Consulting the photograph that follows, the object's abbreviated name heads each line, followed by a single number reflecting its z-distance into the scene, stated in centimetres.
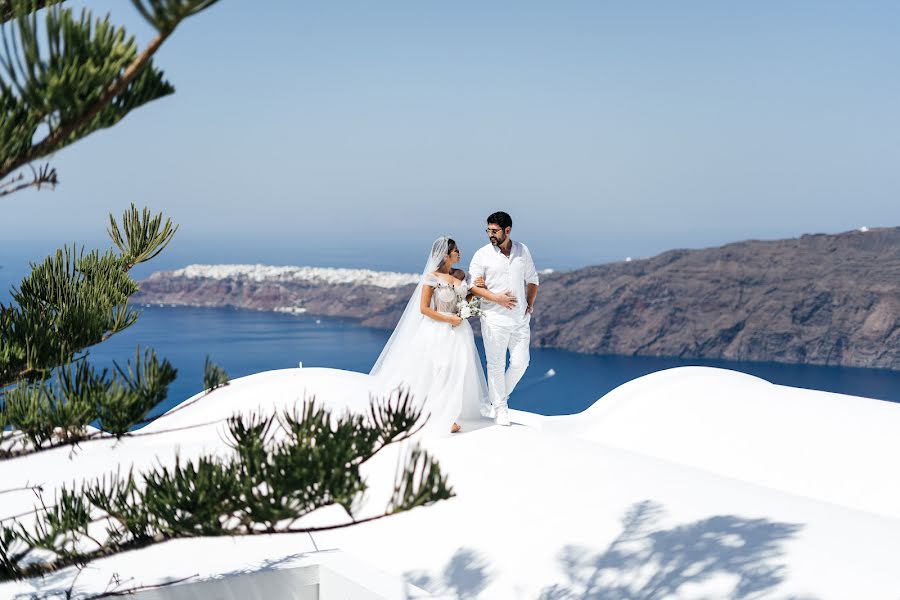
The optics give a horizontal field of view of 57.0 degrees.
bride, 579
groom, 575
